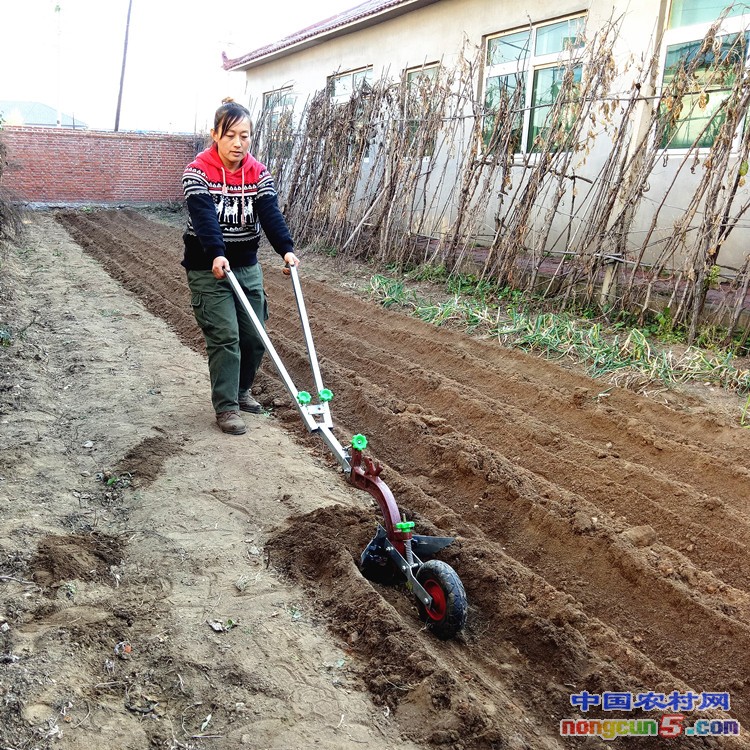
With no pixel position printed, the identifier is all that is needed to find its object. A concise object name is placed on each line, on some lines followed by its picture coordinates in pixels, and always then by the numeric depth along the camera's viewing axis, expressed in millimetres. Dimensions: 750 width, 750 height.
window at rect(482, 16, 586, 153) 7918
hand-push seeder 2578
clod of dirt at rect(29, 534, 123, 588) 2803
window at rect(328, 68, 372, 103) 13511
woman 3953
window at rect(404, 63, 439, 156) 9086
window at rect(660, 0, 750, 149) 5902
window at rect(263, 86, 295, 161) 12844
